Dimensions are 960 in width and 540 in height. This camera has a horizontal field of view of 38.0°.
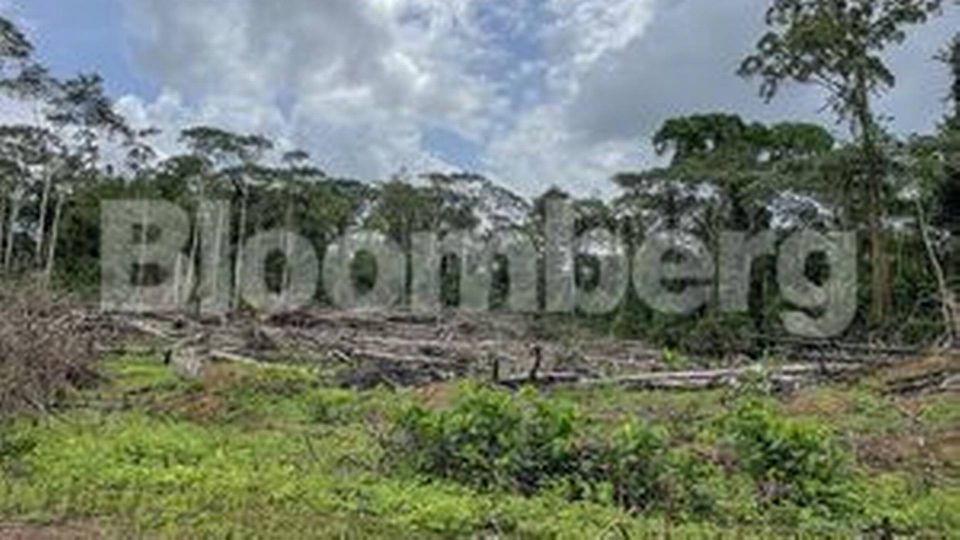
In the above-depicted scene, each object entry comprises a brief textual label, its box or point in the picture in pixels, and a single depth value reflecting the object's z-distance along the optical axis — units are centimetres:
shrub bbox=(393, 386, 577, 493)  1205
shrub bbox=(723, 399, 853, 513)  1125
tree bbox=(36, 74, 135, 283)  5581
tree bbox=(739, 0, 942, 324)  3225
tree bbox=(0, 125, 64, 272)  5664
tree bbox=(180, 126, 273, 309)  6500
